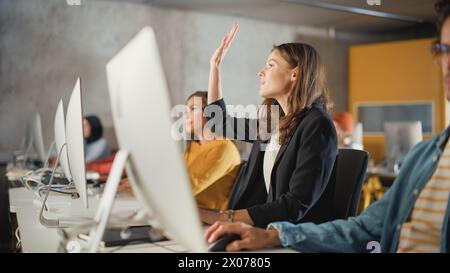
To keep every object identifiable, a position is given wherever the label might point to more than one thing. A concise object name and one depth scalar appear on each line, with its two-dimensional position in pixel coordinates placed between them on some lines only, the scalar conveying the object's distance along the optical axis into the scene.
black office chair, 1.52
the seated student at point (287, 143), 1.41
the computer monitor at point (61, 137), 1.73
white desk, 1.19
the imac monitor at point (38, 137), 2.44
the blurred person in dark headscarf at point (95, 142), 2.80
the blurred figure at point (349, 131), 3.38
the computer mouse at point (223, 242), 1.12
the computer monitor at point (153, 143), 0.74
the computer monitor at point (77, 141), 1.35
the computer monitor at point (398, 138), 3.36
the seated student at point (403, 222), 1.09
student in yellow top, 1.94
